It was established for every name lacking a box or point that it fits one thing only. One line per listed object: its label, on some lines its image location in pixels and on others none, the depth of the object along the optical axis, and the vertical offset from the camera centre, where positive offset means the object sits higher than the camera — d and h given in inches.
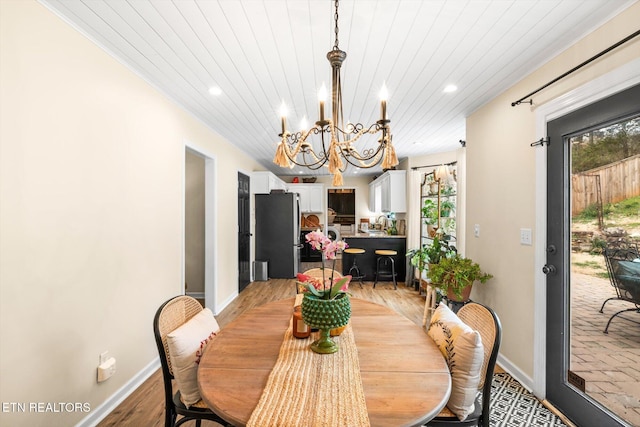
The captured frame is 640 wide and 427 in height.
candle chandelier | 53.0 +15.6
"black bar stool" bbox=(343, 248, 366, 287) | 207.5 -40.3
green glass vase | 46.6 -16.6
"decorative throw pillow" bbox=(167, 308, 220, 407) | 49.4 -25.7
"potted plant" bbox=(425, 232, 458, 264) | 140.6 -19.0
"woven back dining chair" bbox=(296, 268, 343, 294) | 94.5 -20.3
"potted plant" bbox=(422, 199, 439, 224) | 180.7 +2.0
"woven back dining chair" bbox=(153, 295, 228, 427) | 50.5 -27.7
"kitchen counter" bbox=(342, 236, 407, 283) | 213.5 -30.7
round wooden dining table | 35.4 -24.3
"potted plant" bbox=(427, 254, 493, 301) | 107.4 -24.0
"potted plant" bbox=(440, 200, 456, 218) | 166.0 +3.8
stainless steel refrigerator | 224.2 -14.9
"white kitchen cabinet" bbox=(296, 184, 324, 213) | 292.7 +19.2
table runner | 32.8 -23.8
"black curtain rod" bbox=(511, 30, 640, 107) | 55.2 +34.3
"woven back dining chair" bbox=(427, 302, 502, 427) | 47.9 -28.5
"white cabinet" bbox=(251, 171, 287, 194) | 217.8 +24.9
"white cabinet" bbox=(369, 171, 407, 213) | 212.5 +17.5
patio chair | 59.3 -12.7
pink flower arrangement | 49.8 -6.1
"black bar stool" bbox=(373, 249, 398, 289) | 202.7 -34.5
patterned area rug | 71.6 -52.8
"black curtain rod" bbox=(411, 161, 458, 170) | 173.8 +33.3
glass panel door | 59.4 -10.4
